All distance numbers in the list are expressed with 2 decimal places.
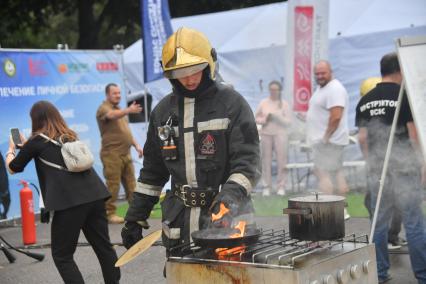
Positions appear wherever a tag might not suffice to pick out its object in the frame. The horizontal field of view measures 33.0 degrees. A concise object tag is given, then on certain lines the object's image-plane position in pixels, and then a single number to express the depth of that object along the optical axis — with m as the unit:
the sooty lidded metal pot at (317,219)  3.73
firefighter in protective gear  3.88
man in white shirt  9.06
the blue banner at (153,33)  11.20
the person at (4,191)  9.79
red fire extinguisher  8.66
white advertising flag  11.03
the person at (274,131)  11.91
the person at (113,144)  9.87
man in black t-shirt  5.65
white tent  11.84
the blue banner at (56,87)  10.05
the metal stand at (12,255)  7.83
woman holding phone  5.60
